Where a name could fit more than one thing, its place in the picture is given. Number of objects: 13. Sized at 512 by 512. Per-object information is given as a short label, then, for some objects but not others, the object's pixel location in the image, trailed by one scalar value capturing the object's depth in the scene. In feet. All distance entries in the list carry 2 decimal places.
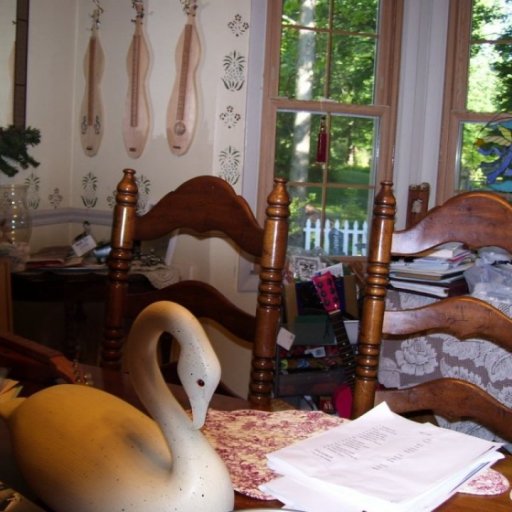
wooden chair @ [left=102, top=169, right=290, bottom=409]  3.91
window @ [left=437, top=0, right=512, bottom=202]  10.34
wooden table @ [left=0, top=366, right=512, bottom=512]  2.36
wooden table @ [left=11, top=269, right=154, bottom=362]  7.95
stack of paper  2.29
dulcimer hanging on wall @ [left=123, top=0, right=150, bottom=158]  9.83
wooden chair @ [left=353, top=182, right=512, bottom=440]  3.50
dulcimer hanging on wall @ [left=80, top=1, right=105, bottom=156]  10.12
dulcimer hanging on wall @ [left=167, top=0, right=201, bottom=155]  9.59
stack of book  7.08
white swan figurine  1.89
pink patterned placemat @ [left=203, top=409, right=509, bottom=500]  2.54
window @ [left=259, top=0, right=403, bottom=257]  10.25
